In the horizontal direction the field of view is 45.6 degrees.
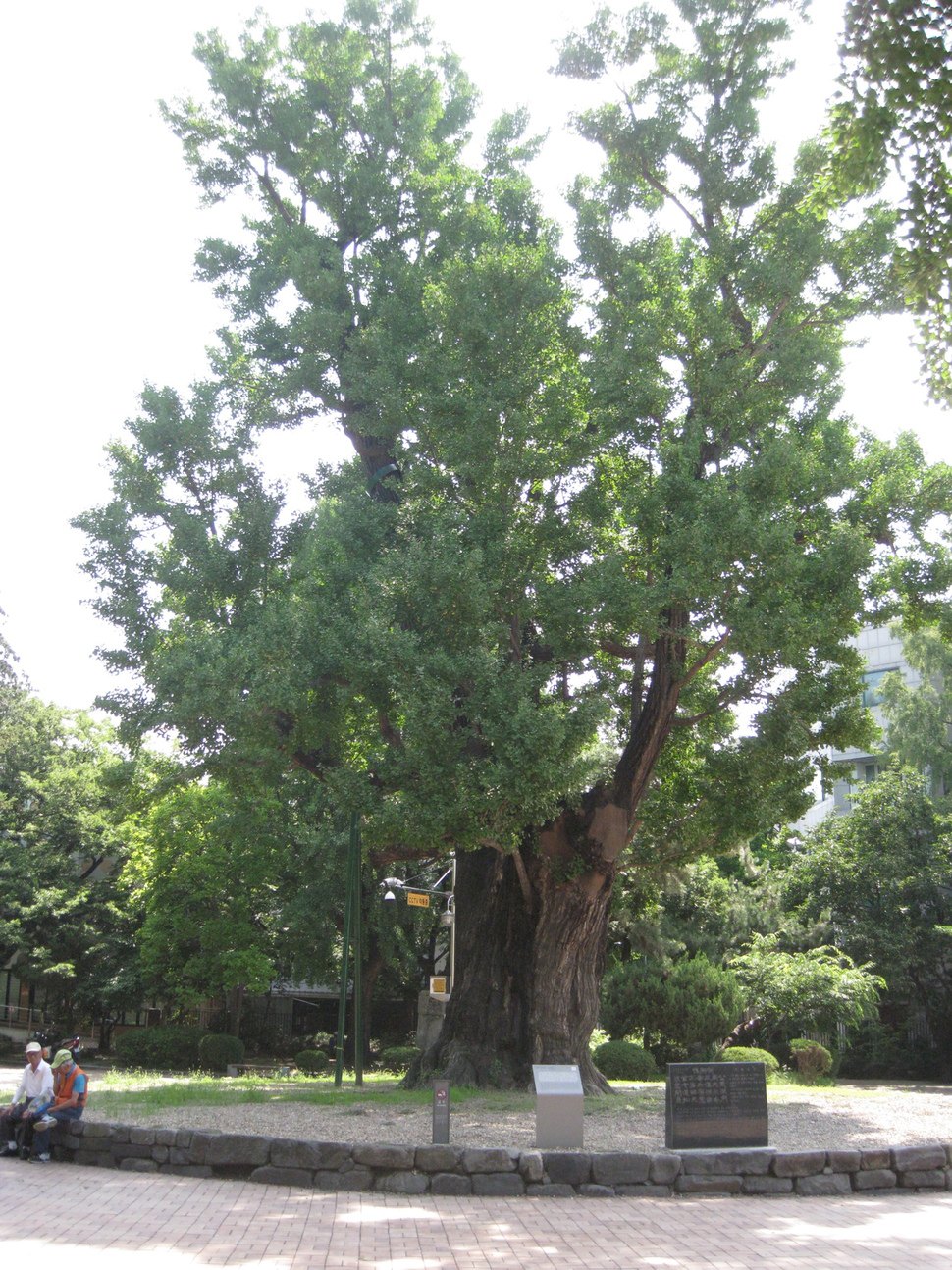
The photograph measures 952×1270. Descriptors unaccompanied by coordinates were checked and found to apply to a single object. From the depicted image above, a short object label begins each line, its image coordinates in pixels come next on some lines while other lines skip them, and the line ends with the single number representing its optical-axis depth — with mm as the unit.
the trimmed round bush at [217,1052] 25875
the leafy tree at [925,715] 35719
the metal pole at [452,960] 17406
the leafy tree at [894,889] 32031
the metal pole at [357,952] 18609
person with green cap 10680
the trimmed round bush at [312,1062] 27266
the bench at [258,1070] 24422
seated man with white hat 10750
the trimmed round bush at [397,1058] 26706
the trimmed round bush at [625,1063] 21828
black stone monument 10398
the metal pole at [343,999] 18203
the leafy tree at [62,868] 30781
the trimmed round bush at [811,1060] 22281
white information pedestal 10391
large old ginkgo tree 14039
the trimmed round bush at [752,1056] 21641
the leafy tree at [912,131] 9219
